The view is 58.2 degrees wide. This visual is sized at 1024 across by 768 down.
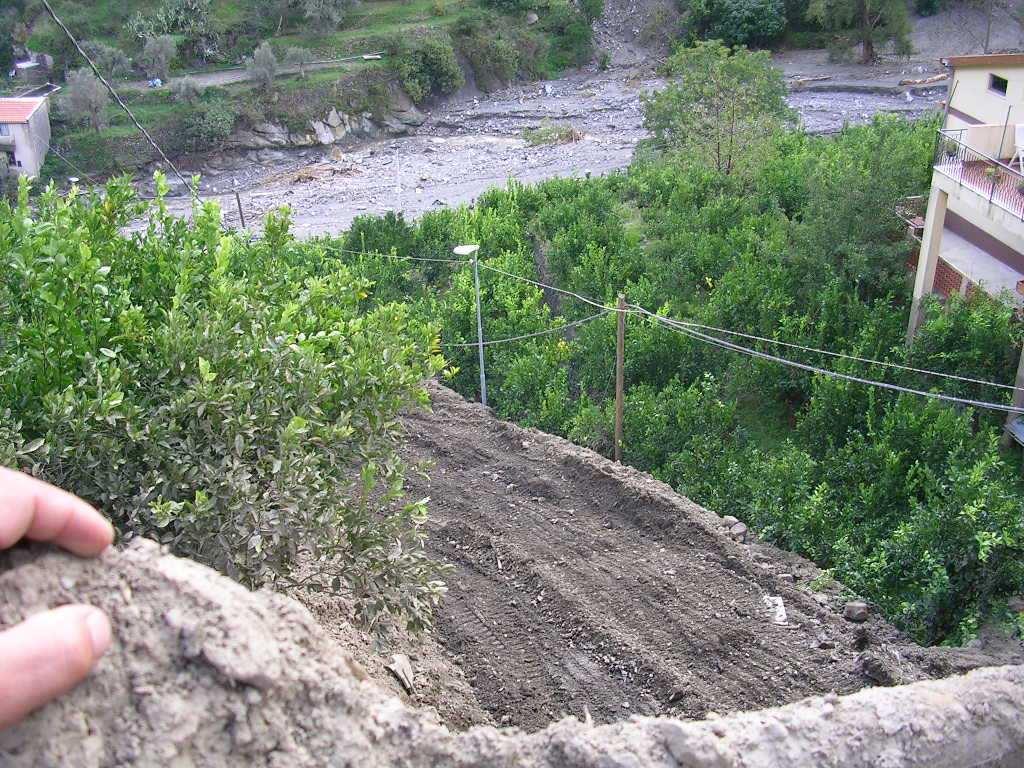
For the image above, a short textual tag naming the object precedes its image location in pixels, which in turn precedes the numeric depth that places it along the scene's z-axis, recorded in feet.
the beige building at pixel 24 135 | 129.08
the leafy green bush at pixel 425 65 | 162.71
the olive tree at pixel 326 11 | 171.12
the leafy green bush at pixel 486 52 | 174.19
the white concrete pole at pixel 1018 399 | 43.05
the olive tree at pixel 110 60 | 154.51
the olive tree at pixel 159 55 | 155.12
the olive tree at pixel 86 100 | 141.49
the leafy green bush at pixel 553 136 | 140.97
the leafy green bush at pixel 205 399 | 22.38
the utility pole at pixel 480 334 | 50.19
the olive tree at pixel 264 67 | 153.89
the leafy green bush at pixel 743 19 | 169.78
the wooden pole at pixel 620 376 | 43.93
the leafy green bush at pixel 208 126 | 144.46
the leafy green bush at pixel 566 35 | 184.96
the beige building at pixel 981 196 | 44.91
